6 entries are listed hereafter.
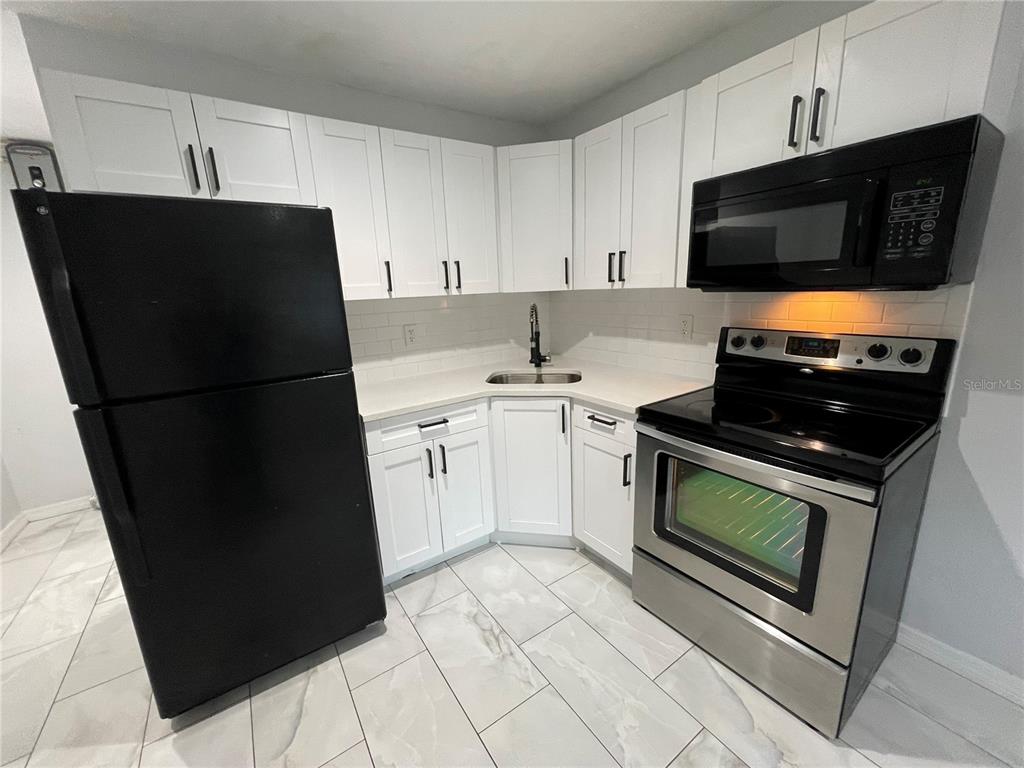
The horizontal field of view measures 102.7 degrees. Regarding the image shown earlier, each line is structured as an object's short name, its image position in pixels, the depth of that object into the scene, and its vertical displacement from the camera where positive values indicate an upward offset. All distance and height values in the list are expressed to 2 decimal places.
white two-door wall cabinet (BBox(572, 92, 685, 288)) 1.79 +0.45
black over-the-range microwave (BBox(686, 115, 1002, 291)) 1.10 +0.22
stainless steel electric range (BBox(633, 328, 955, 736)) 1.17 -0.70
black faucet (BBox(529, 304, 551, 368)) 2.58 -0.27
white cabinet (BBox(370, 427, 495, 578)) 1.91 -0.96
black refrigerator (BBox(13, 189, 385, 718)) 1.11 -0.33
